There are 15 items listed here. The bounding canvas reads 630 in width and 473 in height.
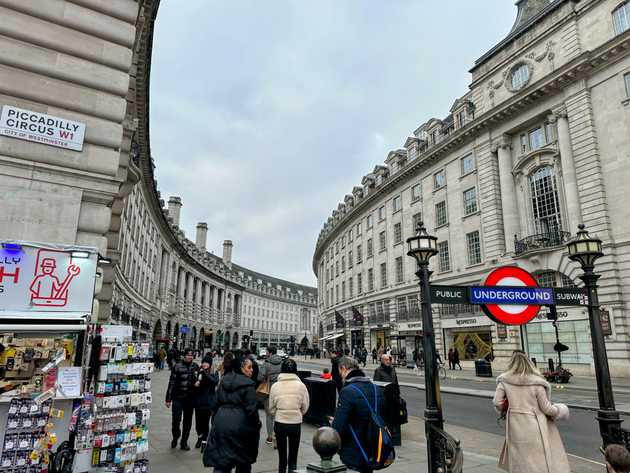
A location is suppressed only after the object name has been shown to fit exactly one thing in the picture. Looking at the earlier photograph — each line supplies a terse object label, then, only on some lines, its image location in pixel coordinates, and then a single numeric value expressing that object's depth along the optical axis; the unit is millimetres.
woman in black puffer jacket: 4945
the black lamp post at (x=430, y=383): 5301
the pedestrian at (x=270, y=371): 9226
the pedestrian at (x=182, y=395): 8164
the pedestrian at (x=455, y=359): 31797
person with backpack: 4352
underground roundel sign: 6090
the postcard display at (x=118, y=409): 6012
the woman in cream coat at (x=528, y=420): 4266
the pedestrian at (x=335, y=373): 11156
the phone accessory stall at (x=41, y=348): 5547
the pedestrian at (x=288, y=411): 6070
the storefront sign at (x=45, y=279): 6730
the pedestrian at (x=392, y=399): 7501
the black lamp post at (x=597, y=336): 6332
